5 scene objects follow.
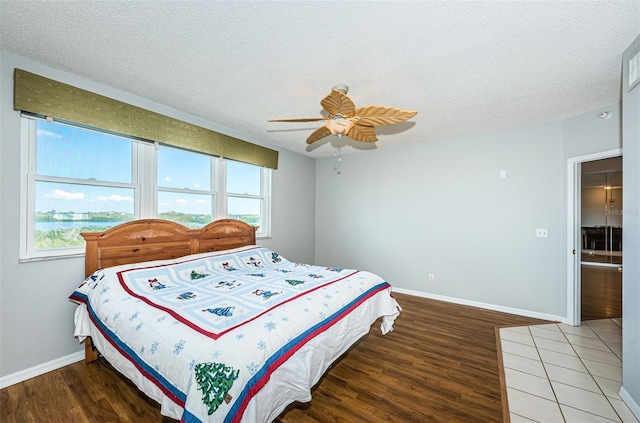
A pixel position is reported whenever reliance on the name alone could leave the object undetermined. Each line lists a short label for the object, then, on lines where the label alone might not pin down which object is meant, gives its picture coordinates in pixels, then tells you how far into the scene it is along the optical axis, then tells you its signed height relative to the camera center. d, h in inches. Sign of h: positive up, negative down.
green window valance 80.4 +35.9
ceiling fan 73.0 +29.6
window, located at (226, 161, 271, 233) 149.4 +11.0
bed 48.9 -27.7
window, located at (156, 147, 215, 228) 117.1 +11.4
